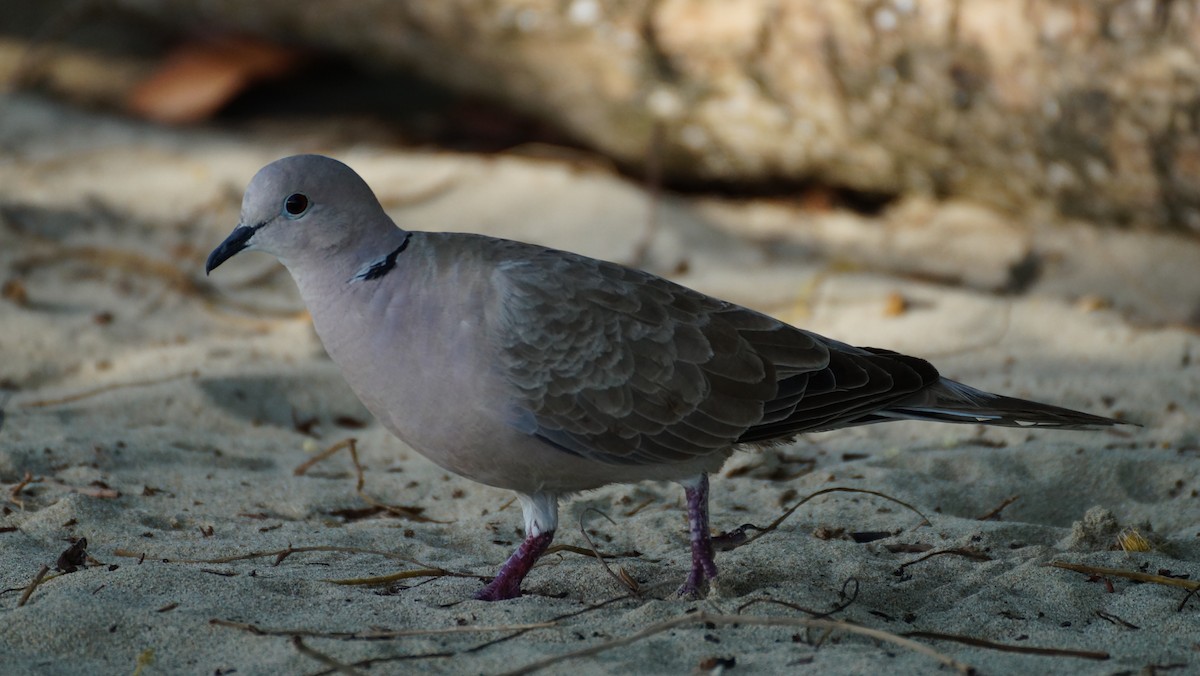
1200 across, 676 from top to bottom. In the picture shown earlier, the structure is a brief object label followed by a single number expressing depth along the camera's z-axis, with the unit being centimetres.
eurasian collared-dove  557
